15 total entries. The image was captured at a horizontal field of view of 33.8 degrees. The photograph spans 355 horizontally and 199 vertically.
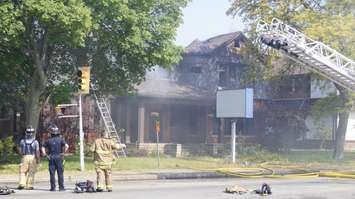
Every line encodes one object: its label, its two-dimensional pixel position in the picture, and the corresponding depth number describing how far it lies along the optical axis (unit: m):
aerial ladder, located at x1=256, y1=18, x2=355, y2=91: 22.12
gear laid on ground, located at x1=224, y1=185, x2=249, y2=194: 14.91
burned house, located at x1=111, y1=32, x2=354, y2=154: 36.31
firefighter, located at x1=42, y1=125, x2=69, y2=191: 15.38
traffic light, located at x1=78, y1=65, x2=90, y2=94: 20.20
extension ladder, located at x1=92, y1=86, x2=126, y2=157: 28.90
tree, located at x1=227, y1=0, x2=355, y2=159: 27.95
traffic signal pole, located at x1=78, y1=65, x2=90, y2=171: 20.20
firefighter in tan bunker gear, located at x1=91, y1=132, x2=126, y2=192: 14.97
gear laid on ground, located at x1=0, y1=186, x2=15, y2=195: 14.18
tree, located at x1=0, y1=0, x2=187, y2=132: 18.53
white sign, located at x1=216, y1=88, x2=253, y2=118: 26.92
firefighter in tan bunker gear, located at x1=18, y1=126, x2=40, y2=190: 15.48
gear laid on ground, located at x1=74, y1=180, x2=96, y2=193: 14.85
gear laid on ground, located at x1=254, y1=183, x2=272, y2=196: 14.61
